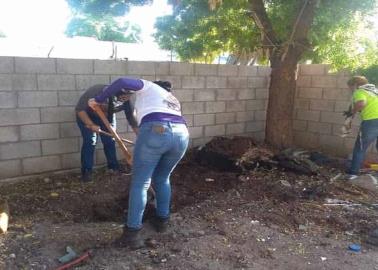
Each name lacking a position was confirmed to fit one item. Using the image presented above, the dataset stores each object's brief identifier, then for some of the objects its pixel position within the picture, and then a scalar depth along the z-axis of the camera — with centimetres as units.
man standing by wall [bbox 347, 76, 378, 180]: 567
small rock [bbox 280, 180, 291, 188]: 516
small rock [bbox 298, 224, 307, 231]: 392
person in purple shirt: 320
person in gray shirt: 432
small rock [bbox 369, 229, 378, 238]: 367
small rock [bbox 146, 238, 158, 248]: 333
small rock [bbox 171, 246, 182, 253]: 330
